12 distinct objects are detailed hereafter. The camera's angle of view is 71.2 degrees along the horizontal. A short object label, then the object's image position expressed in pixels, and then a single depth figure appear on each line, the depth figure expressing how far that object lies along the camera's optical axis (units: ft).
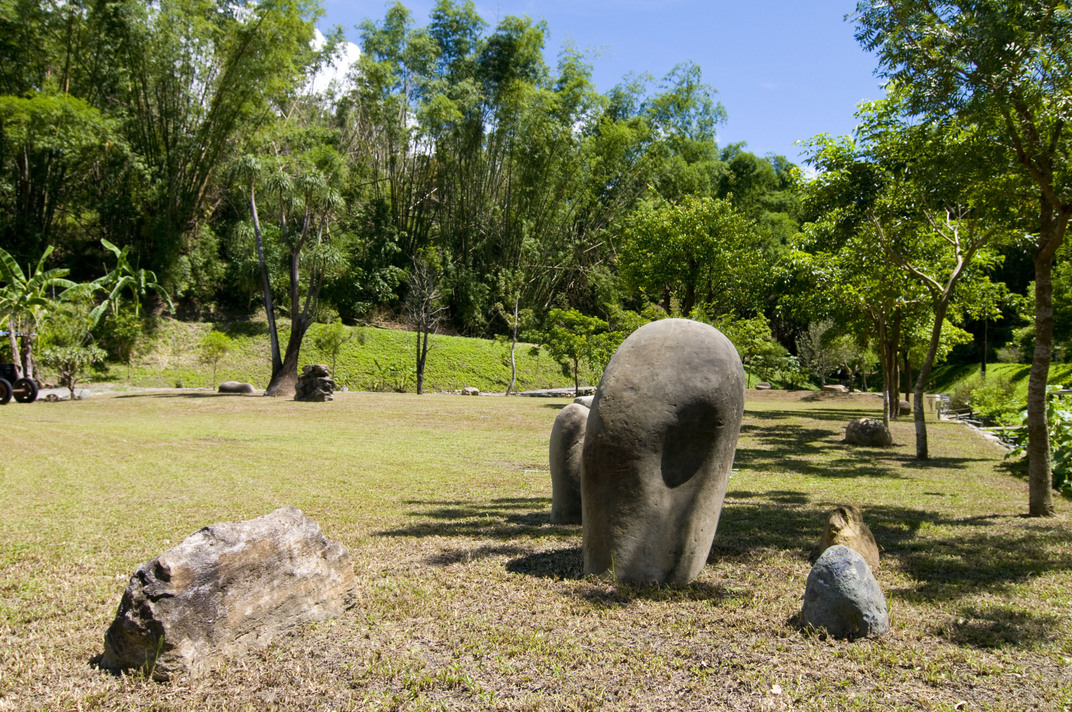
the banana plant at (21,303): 69.81
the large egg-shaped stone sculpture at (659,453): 15.65
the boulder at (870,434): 50.96
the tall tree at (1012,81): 22.76
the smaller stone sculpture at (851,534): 16.74
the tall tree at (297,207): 79.00
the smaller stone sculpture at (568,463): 21.59
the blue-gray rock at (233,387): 83.87
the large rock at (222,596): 11.44
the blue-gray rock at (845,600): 13.16
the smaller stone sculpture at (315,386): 73.31
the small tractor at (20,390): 65.16
